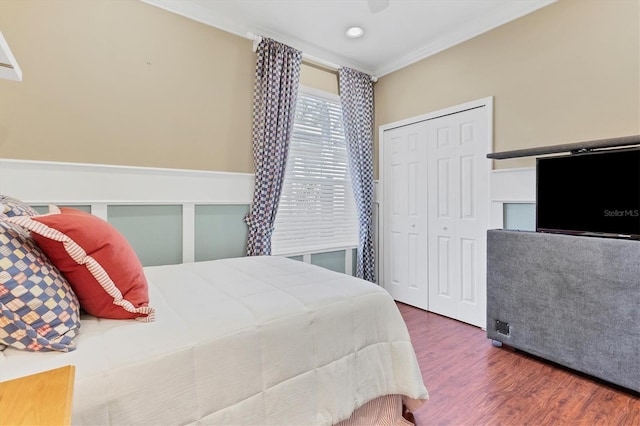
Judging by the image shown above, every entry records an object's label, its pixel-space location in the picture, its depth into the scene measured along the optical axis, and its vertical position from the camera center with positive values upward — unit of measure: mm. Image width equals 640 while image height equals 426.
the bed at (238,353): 894 -473
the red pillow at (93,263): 1028 -183
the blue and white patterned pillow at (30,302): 861 -259
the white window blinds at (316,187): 3148 +257
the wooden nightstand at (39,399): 530 -348
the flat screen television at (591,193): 1869 +115
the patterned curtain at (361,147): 3484 +721
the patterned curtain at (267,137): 2838 +663
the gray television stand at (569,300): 1818 -575
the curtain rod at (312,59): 2799 +1541
